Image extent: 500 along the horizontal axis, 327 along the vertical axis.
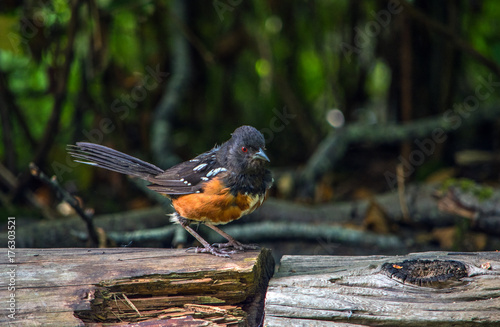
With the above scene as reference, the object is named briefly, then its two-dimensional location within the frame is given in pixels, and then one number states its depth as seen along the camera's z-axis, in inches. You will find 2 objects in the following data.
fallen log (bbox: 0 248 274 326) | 164.7
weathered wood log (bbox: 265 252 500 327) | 163.6
